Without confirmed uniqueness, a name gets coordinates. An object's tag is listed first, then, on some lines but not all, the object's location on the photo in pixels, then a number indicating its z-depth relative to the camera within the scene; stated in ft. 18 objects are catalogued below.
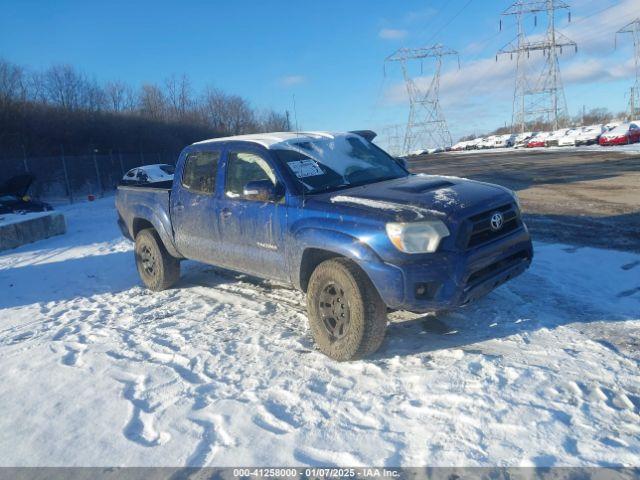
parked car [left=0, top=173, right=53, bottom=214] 48.60
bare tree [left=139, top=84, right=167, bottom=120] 170.09
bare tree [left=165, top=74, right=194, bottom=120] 176.41
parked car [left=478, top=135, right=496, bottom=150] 200.01
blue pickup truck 11.96
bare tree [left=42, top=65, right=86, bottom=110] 120.90
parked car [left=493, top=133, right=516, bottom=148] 193.57
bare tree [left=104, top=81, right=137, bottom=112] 156.94
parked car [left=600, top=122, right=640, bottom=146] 112.88
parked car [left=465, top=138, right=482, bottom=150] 208.56
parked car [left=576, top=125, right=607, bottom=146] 131.64
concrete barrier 33.88
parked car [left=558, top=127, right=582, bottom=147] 136.64
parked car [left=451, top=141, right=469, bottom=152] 220.51
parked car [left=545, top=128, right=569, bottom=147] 148.25
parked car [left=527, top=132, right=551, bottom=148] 155.82
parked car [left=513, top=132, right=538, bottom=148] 176.71
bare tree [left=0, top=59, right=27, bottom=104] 88.63
